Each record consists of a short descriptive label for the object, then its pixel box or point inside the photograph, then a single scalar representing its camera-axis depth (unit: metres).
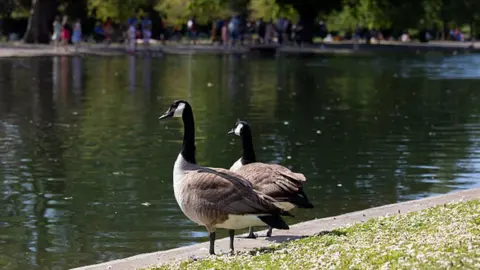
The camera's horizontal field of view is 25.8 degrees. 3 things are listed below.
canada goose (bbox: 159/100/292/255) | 10.48
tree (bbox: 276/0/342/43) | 78.62
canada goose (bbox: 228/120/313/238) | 11.48
